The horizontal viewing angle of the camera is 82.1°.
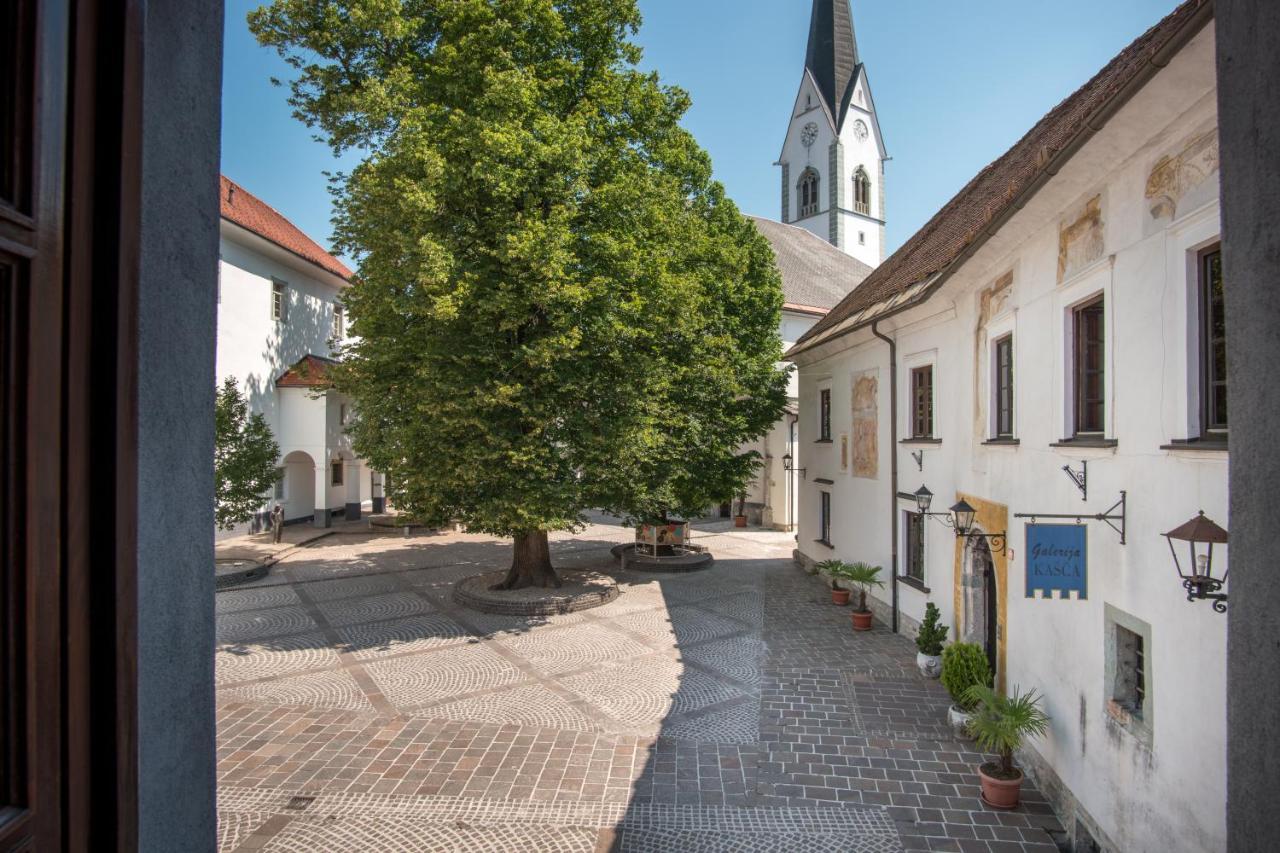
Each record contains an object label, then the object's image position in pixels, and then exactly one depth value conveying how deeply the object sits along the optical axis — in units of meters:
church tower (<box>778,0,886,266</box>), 48.19
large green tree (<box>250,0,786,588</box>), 12.43
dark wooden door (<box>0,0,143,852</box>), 1.52
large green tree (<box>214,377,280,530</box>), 18.16
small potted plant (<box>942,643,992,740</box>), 8.92
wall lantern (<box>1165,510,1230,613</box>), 4.58
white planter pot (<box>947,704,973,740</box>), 8.89
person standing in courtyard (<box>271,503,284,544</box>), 23.31
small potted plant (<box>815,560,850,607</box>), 15.20
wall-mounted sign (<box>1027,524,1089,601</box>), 6.55
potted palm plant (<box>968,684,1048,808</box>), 7.28
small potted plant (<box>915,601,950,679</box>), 11.00
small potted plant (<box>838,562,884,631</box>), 14.02
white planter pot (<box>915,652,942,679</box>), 10.99
